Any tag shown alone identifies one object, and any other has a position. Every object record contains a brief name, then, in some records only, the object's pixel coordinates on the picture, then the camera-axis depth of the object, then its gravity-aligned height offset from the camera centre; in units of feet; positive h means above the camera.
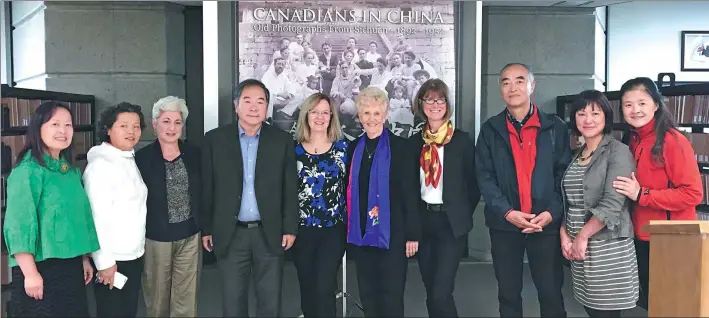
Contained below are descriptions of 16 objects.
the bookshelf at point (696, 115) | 13.09 +0.60
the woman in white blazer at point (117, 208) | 8.59 -1.01
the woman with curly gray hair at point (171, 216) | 9.20 -1.21
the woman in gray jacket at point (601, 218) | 8.63 -1.16
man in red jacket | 9.40 -0.78
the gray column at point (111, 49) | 17.53 +2.82
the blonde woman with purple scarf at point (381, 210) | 9.82 -1.19
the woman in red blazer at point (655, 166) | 8.52 -0.38
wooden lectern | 3.95 -0.92
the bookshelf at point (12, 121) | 12.80 +0.46
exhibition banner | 11.87 +1.90
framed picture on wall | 22.13 +3.43
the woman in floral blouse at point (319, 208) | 9.70 -1.13
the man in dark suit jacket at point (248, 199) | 9.50 -0.96
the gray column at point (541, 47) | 18.81 +3.07
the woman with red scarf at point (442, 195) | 9.77 -0.93
